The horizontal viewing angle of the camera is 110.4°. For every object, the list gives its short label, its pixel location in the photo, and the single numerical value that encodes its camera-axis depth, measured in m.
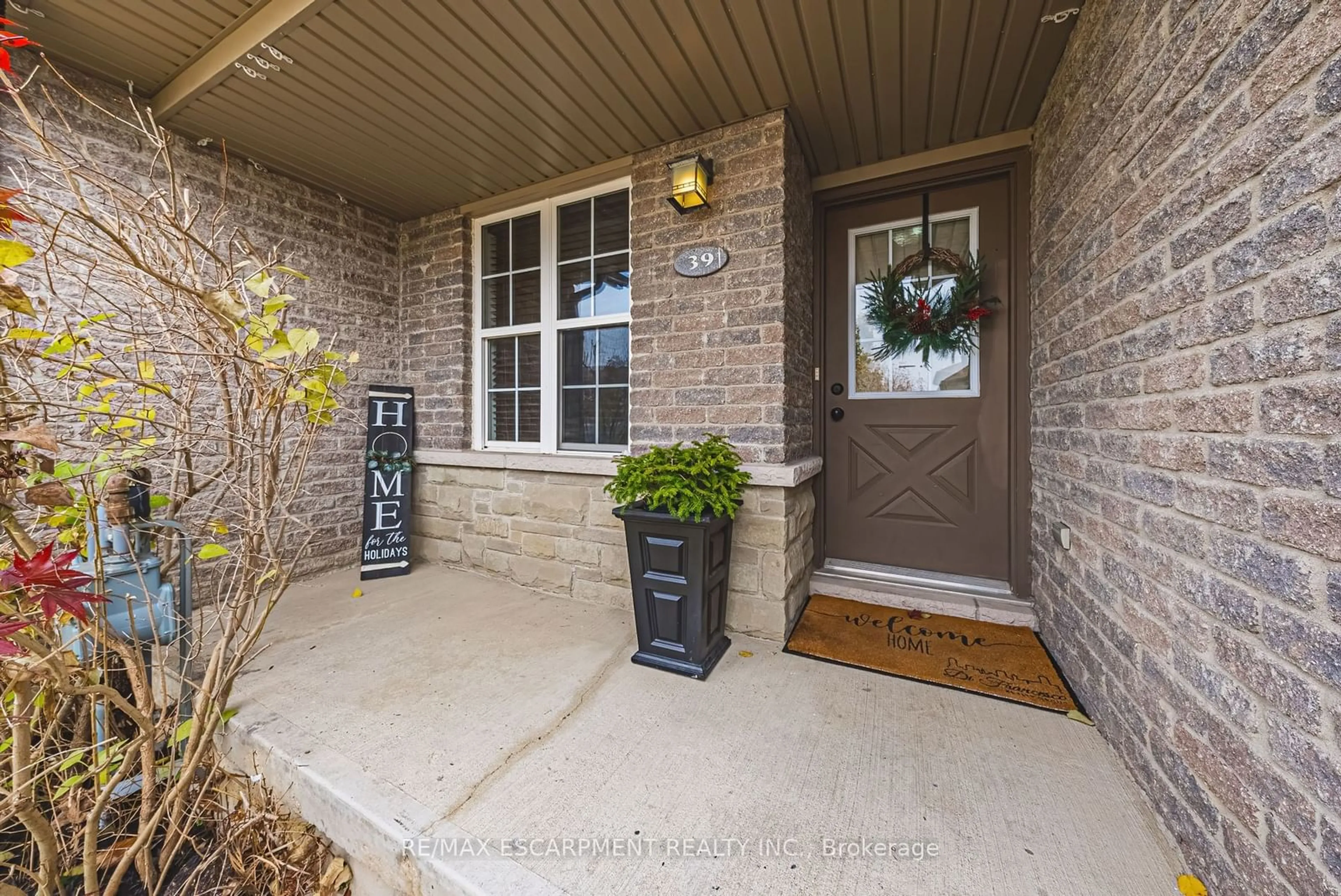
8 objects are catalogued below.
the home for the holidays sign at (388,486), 3.23
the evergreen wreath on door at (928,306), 2.62
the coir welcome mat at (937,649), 1.91
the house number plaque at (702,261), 2.45
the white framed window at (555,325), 2.99
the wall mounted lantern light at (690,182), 2.33
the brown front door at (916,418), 2.66
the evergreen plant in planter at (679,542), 1.98
